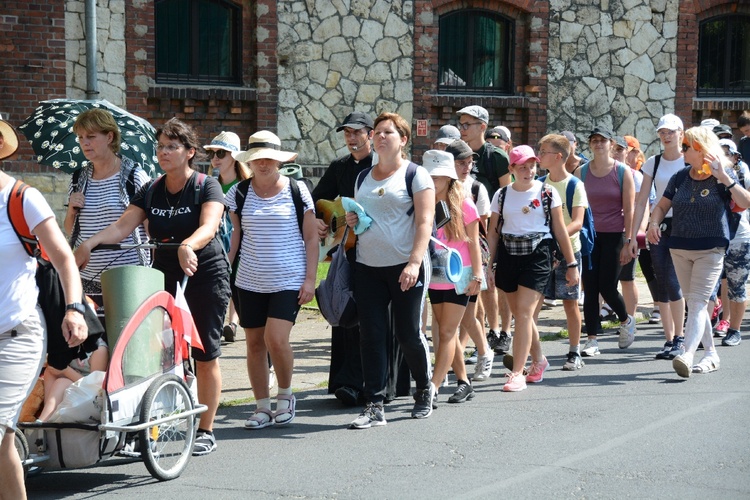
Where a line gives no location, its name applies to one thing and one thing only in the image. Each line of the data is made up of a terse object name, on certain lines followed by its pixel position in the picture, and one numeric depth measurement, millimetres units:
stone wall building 30562
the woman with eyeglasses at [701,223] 18469
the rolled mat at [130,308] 12281
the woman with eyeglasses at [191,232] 13953
